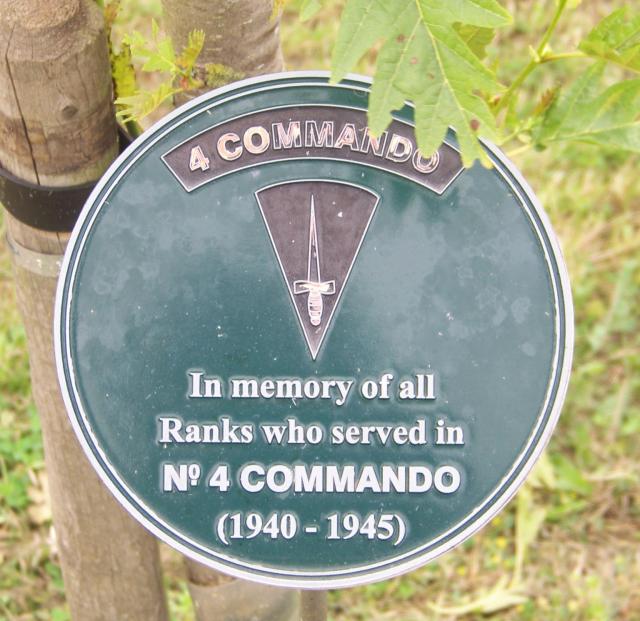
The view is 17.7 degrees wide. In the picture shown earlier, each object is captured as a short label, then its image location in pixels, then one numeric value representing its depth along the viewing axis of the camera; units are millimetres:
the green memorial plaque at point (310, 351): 606
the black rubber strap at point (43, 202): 619
